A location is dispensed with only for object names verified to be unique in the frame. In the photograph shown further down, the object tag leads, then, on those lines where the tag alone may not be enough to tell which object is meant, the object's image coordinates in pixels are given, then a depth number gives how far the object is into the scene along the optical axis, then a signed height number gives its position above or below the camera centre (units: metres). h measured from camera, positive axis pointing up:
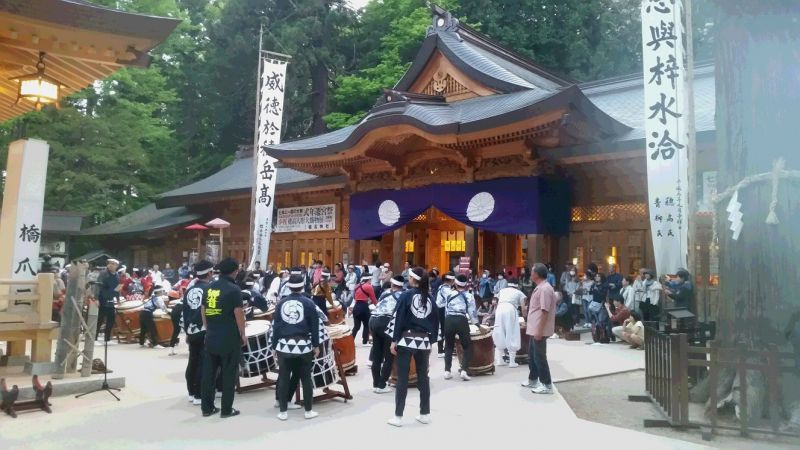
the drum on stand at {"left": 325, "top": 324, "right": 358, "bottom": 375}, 8.18 -1.04
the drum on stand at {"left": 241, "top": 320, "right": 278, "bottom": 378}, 7.52 -1.08
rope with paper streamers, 6.00 +0.98
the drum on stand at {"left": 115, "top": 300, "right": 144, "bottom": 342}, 12.85 -1.21
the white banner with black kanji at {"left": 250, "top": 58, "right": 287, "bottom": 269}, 19.14 +4.05
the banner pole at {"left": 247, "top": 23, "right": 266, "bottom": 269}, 19.17 +2.57
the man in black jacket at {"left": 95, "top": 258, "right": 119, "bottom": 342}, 11.69 -0.50
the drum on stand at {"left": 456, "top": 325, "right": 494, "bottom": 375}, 8.83 -1.19
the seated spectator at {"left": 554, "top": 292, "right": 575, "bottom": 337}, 13.14 -0.97
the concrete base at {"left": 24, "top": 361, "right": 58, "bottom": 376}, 7.69 -1.33
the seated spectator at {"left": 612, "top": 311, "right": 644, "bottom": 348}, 11.34 -1.09
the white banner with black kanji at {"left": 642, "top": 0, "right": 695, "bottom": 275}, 11.27 +2.71
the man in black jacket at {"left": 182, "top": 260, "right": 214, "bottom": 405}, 7.06 -0.82
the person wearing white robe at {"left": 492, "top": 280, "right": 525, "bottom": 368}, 9.48 -0.76
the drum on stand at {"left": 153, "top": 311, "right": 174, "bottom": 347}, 12.09 -1.24
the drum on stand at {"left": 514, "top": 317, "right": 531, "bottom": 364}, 10.14 -1.31
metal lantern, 7.60 +2.22
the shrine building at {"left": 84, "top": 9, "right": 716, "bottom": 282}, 13.80 +2.64
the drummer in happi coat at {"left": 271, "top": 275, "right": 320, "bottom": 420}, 6.39 -0.75
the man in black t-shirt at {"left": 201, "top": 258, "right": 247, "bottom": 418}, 6.37 -0.73
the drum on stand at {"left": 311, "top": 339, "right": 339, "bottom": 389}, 6.96 -1.16
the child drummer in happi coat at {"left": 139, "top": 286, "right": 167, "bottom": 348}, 12.00 -1.00
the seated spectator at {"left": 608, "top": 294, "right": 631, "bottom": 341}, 11.91 -0.75
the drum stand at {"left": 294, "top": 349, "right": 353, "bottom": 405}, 7.15 -1.46
